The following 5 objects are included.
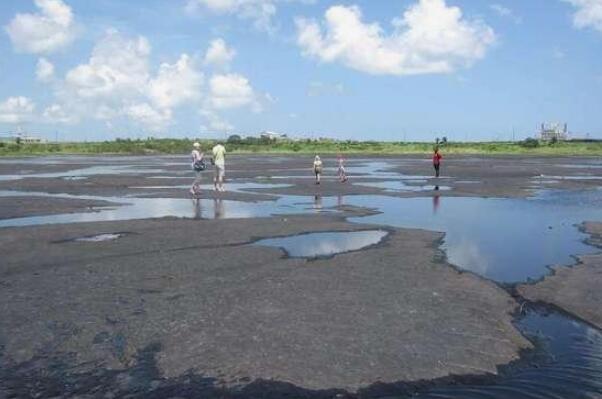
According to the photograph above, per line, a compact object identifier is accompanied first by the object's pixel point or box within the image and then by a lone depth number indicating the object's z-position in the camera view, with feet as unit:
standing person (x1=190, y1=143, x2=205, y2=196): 90.43
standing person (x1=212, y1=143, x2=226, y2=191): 93.45
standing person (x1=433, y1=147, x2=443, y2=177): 131.45
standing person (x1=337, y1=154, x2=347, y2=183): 121.35
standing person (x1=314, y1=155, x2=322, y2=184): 112.37
